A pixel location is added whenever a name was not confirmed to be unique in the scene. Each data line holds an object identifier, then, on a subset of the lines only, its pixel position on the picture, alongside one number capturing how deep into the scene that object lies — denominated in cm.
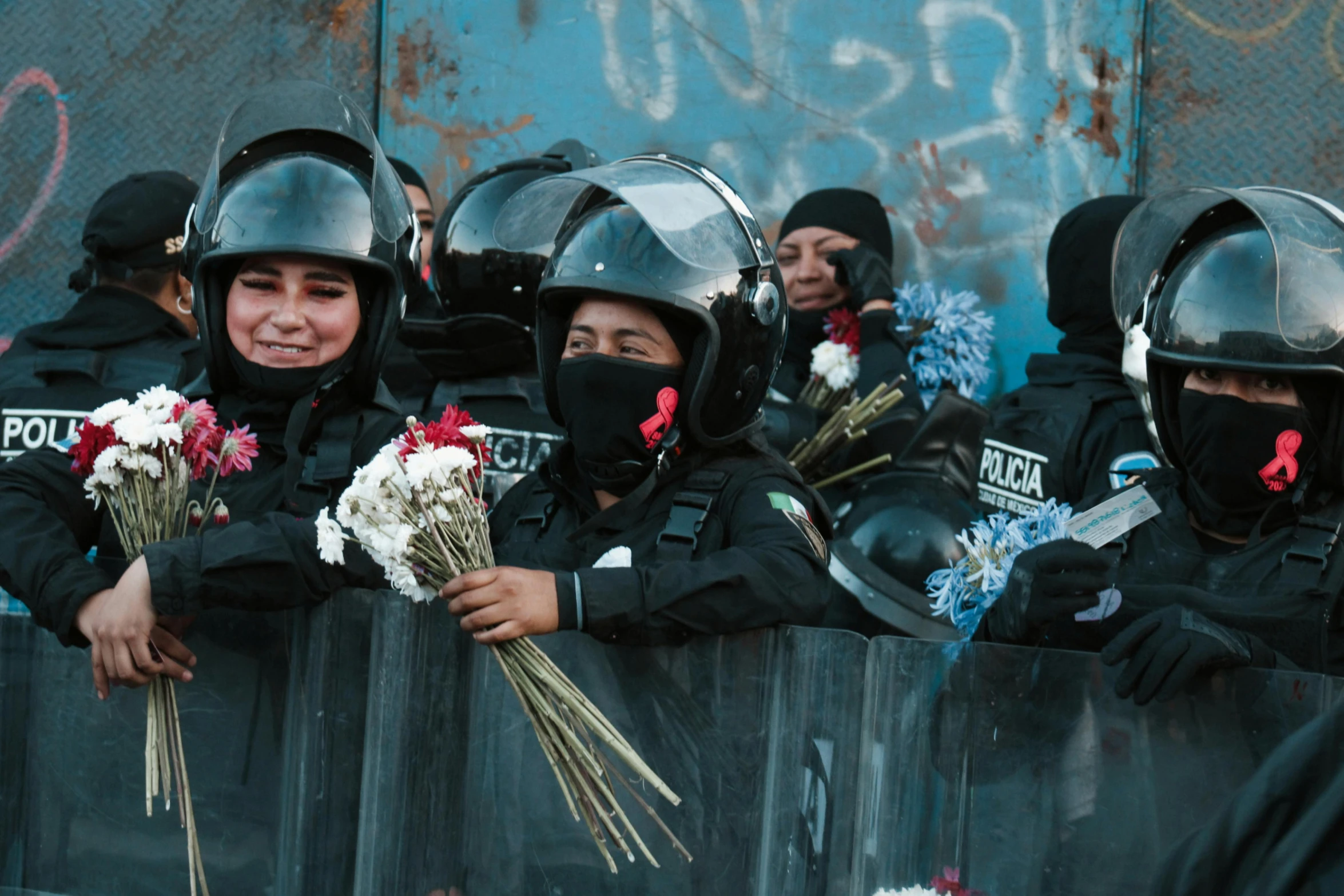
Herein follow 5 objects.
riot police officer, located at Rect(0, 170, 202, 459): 475
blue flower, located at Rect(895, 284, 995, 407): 567
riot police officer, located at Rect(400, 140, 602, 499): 459
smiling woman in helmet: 346
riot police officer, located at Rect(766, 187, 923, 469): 560
